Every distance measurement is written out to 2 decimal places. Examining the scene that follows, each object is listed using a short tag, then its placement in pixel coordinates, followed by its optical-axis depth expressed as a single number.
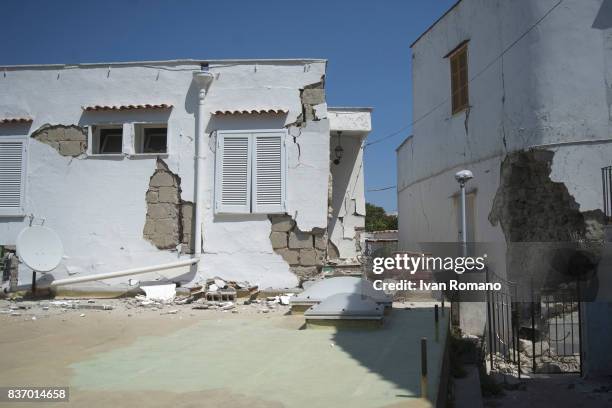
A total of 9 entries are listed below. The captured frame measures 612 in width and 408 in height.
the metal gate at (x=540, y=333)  8.45
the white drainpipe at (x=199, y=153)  9.70
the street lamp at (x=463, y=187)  10.34
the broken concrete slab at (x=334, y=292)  7.24
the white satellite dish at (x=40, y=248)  8.92
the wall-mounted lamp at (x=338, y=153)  12.60
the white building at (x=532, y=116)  10.02
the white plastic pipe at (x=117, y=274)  9.39
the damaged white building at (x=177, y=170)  9.72
